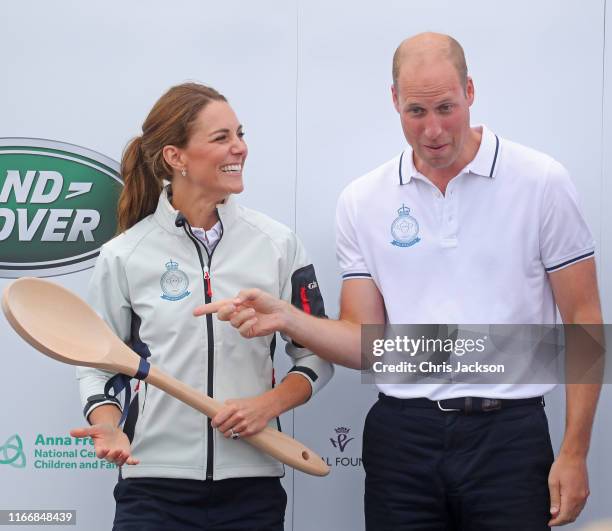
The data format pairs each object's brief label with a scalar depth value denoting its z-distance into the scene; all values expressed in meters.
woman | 4.86
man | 4.75
